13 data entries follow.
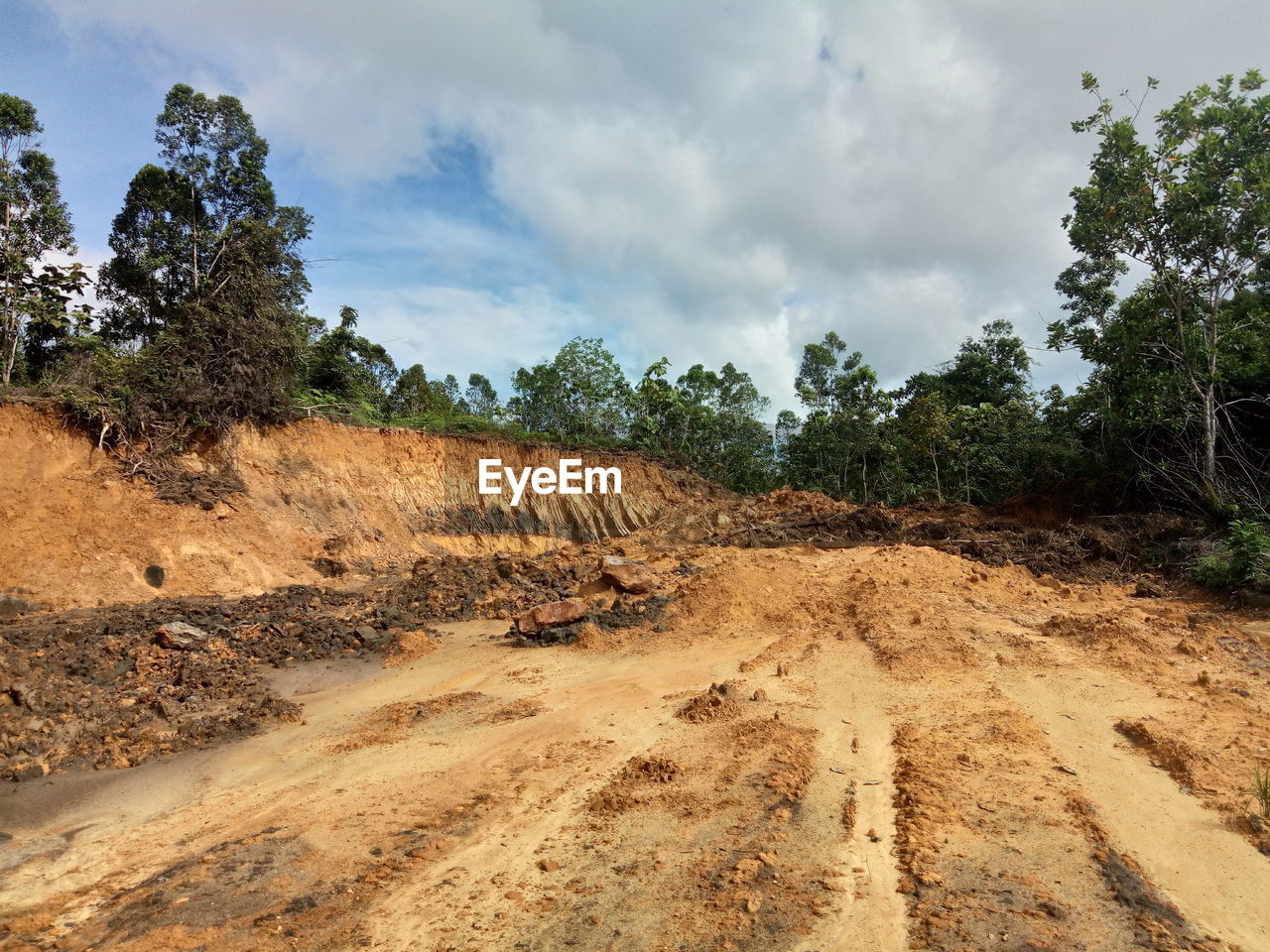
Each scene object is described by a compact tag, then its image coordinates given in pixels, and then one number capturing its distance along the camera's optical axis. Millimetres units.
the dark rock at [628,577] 11266
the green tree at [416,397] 28359
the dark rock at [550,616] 9867
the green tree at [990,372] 28516
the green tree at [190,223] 17594
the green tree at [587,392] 28703
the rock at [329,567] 15172
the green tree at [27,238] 15148
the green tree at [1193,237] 12414
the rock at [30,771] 5789
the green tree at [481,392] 43334
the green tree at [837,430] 26609
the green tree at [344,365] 21562
